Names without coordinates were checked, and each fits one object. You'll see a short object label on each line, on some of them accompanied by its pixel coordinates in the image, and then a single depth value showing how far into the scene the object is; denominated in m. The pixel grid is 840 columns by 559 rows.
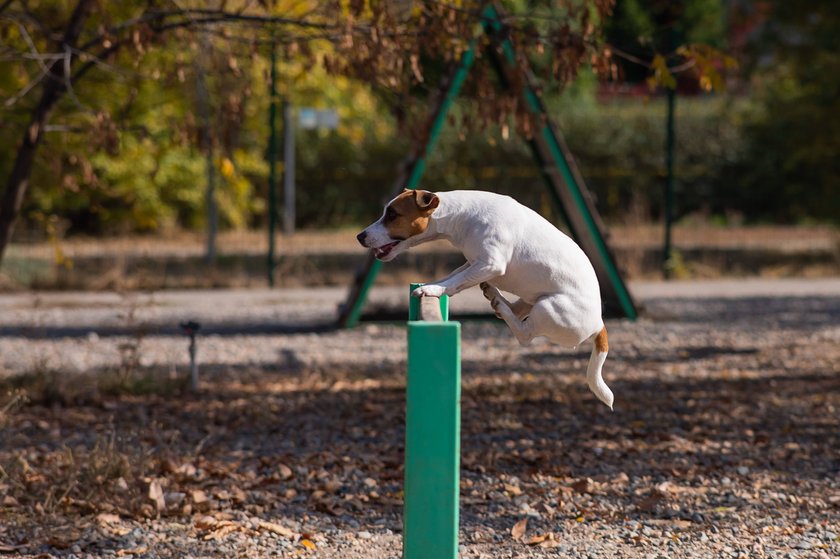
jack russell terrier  5.67
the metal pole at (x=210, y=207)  17.33
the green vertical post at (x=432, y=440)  5.17
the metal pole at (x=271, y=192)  23.96
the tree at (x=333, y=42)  9.93
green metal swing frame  16.03
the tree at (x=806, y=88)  27.93
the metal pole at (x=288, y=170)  29.28
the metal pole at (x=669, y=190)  25.43
